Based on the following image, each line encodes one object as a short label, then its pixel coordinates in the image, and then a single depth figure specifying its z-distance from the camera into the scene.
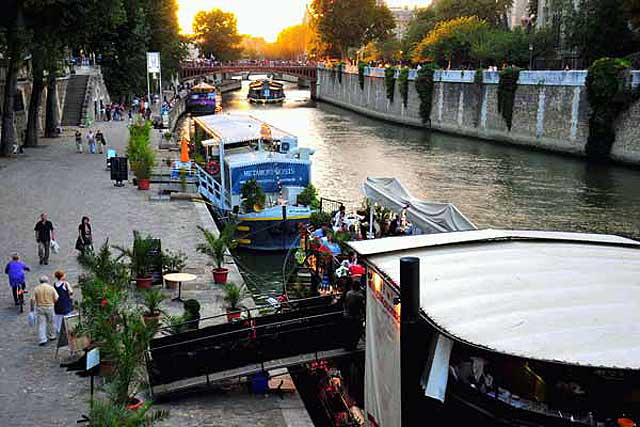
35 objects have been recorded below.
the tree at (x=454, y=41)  66.25
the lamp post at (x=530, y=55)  56.84
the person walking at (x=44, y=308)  12.05
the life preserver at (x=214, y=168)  26.44
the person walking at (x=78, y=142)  36.16
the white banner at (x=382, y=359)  7.95
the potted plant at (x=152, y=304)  12.27
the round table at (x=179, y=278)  14.62
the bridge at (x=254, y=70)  99.25
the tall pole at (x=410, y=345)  7.21
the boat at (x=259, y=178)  22.34
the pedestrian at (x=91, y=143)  36.06
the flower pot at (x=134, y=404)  9.36
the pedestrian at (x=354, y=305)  10.30
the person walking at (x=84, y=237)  16.44
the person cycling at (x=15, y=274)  13.59
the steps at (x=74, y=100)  48.94
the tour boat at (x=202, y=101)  70.69
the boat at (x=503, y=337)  6.59
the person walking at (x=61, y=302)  12.28
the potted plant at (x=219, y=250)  15.70
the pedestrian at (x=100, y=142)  36.83
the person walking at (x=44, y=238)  16.30
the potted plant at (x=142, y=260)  15.07
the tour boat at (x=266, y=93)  92.15
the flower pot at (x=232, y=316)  12.57
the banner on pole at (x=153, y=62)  47.91
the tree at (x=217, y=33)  126.19
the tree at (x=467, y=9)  83.62
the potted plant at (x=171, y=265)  15.36
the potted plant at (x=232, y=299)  12.78
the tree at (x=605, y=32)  49.66
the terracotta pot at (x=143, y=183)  26.64
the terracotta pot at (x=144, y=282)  15.04
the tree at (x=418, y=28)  83.81
